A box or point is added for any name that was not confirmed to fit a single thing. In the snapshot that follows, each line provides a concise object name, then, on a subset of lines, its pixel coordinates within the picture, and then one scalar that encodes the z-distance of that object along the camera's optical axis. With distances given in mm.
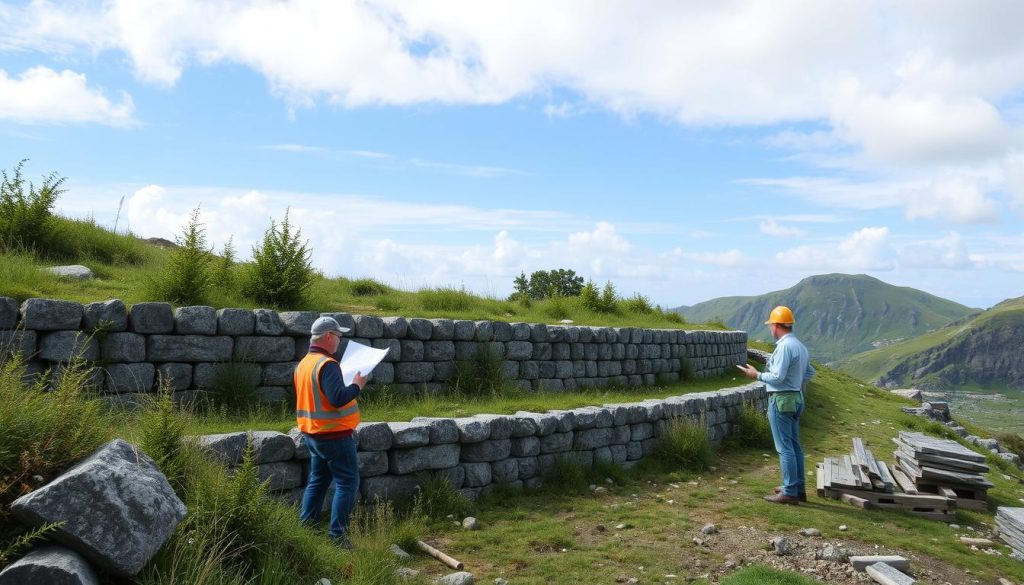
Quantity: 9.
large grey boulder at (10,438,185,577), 3096
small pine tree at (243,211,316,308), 10008
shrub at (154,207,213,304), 8711
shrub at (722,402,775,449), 11991
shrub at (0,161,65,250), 9758
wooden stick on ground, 5555
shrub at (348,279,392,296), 13281
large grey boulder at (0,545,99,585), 2887
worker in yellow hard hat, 8227
